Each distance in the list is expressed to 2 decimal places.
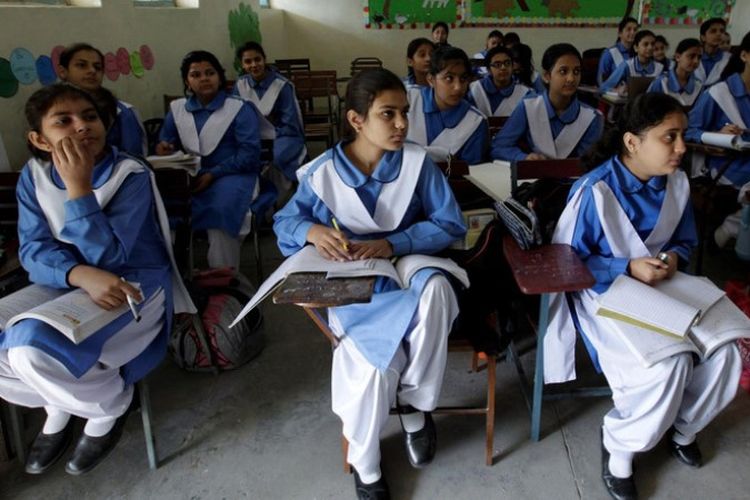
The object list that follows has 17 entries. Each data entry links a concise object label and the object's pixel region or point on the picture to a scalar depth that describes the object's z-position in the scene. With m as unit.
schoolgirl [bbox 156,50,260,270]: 2.74
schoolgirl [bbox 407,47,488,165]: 2.62
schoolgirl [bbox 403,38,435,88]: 4.08
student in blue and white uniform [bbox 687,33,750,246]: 2.86
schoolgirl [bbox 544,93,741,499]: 1.46
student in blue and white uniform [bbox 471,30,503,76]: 5.19
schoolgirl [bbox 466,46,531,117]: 3.75
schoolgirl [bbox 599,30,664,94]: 5.68
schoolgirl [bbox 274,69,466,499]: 1.49
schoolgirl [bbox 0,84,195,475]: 1.48
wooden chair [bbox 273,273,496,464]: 1.28
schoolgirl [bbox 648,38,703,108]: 4.21
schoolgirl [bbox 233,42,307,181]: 3.62
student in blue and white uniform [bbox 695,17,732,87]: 5.30
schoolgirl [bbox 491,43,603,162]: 2.63
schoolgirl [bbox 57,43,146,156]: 2.52
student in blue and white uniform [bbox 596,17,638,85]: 6.28
